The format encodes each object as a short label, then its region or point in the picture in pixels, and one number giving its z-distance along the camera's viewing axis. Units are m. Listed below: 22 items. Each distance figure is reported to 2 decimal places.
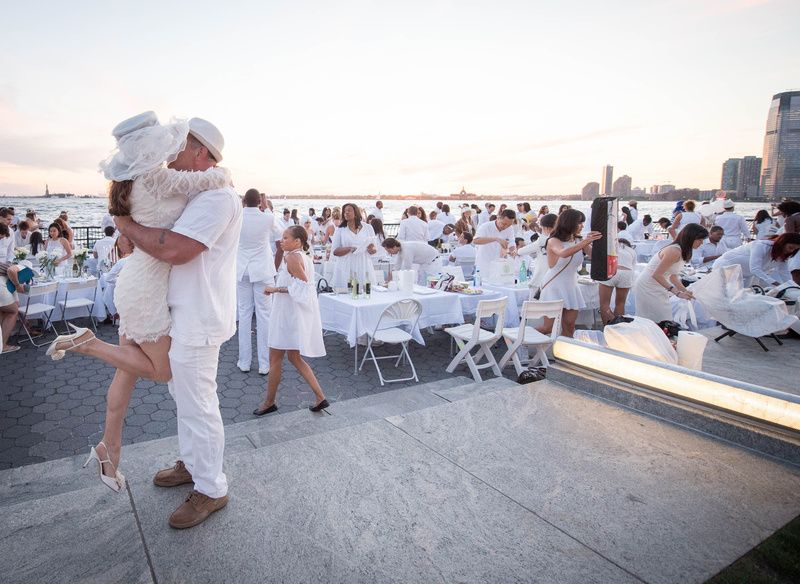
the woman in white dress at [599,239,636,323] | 6.95
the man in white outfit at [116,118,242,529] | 1.97
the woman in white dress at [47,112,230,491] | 1.83
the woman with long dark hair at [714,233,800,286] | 6.50
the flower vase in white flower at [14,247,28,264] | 6.96
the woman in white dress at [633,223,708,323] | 5.22
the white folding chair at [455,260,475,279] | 9.95
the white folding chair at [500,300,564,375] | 5.26
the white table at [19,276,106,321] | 7.18
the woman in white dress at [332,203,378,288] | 6.92
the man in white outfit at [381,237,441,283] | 8.20
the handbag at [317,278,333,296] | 6.80
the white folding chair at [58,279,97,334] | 7.08
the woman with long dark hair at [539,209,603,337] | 5.38
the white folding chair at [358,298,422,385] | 5.45
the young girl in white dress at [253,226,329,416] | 4.09
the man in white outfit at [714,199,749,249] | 12.75
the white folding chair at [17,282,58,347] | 6.52
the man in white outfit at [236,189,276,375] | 5.45
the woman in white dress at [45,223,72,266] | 8.67
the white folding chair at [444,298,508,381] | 5.33
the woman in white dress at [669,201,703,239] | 12.61
